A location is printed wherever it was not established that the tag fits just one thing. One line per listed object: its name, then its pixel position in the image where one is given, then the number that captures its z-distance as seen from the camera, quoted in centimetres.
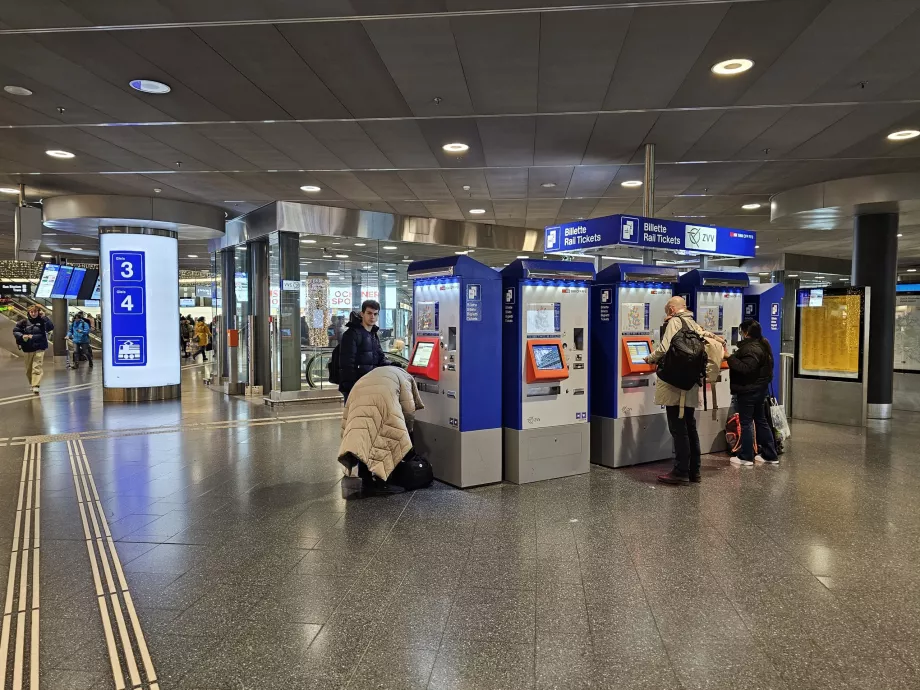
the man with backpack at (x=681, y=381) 547
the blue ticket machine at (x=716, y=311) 679
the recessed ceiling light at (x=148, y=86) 525
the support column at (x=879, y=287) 973
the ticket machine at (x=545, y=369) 549
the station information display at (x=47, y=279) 1662
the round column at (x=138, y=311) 1098
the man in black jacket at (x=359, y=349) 588
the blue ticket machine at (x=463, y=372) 530
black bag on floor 526
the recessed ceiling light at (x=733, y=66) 485
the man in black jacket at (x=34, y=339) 1141
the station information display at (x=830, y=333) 909
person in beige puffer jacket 491
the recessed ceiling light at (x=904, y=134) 656
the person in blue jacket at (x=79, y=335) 1869
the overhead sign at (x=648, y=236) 707
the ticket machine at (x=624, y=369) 607
